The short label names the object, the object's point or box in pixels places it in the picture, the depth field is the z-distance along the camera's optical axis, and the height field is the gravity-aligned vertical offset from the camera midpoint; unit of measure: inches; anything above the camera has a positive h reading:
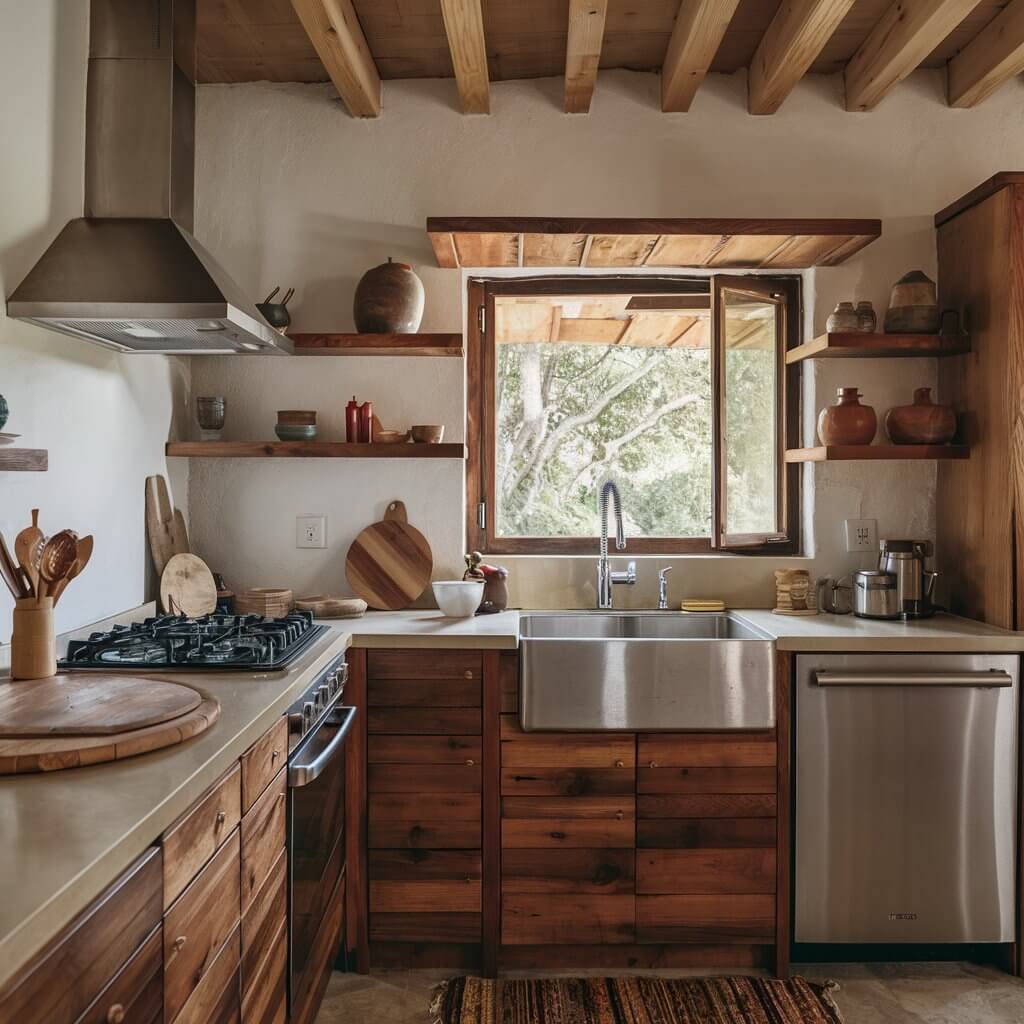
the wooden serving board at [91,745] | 47.2 -12.1
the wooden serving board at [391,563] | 116.1 -4.8
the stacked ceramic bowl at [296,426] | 111.5 +12.5
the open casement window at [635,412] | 118.4 +16.9
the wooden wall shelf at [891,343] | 107.6 +22.4
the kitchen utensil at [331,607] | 104.7 -9.6
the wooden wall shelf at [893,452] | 107.0 +9.3
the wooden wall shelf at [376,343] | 109.0 +22.5
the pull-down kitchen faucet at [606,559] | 114.4 -4.1
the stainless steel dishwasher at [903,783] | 94.6 -26.9
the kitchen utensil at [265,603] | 106.8 -9.3
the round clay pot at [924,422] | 108.6 +13.1
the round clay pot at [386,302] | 110.0 +27.7
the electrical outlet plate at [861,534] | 118.0 -0.7
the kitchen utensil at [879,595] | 107.6 -8.1
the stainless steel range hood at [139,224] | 75.2 +27.5
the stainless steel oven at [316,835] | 71.0 -27.2
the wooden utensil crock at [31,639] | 66.3 -8.6
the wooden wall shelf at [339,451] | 109.5 +9.3
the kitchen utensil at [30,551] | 67.2 -2.1
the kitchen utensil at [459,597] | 106.9 -8.5
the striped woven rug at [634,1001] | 87.9 -48.1
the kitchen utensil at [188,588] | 103.7 -7.5
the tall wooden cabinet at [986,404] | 99.3 +14.7
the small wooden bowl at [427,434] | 111.0 +11.6
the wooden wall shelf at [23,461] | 69.8 +5.1
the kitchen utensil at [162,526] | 104.7 -0.1
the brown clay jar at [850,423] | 110.2 +13.1
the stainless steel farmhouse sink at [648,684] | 93.6 -16.5
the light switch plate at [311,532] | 118.6 -0.8
